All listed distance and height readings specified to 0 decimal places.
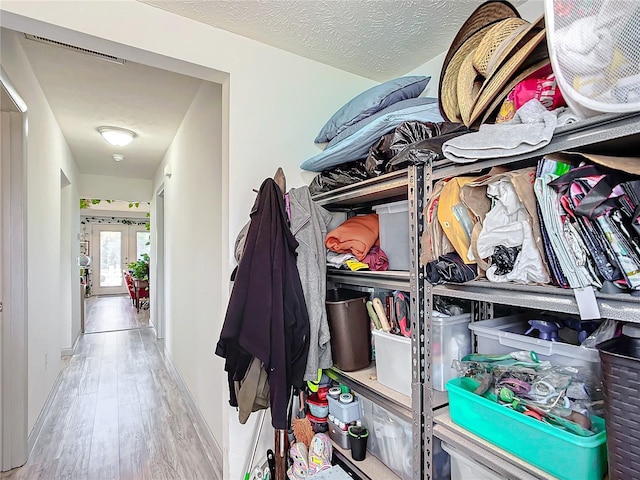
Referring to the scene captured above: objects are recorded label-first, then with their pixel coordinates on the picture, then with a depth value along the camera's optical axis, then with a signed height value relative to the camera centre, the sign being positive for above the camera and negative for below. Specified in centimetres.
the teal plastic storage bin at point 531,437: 77 -49
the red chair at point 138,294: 773 -109
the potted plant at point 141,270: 750 -54
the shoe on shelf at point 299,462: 152 -98
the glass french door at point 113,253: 1084 -20
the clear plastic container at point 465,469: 100 -69
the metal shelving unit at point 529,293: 69 -12
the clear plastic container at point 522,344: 89 -30
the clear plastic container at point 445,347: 120 -37
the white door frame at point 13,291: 206 -27
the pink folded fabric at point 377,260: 147 -7
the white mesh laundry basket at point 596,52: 63 +37
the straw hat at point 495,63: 89 +50
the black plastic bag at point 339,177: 153 +32
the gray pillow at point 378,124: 135 +49
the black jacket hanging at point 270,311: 134 -26
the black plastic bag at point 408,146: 110 +36
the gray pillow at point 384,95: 152 +67
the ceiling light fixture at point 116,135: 339 +112
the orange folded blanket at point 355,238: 151 +3
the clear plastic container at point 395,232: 138 +5
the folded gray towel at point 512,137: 79 +27
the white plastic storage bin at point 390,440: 132 -80
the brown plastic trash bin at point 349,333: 151 -40
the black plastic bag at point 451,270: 97 -8
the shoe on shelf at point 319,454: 151 -94
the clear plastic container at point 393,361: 129 -46
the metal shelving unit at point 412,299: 114 -19
